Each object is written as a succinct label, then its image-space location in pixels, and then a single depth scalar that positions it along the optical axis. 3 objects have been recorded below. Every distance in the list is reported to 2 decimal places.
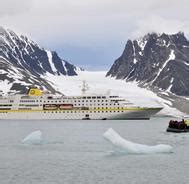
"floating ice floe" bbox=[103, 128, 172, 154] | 68.31
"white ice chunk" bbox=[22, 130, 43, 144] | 87.05
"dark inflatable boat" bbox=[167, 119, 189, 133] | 122.06
